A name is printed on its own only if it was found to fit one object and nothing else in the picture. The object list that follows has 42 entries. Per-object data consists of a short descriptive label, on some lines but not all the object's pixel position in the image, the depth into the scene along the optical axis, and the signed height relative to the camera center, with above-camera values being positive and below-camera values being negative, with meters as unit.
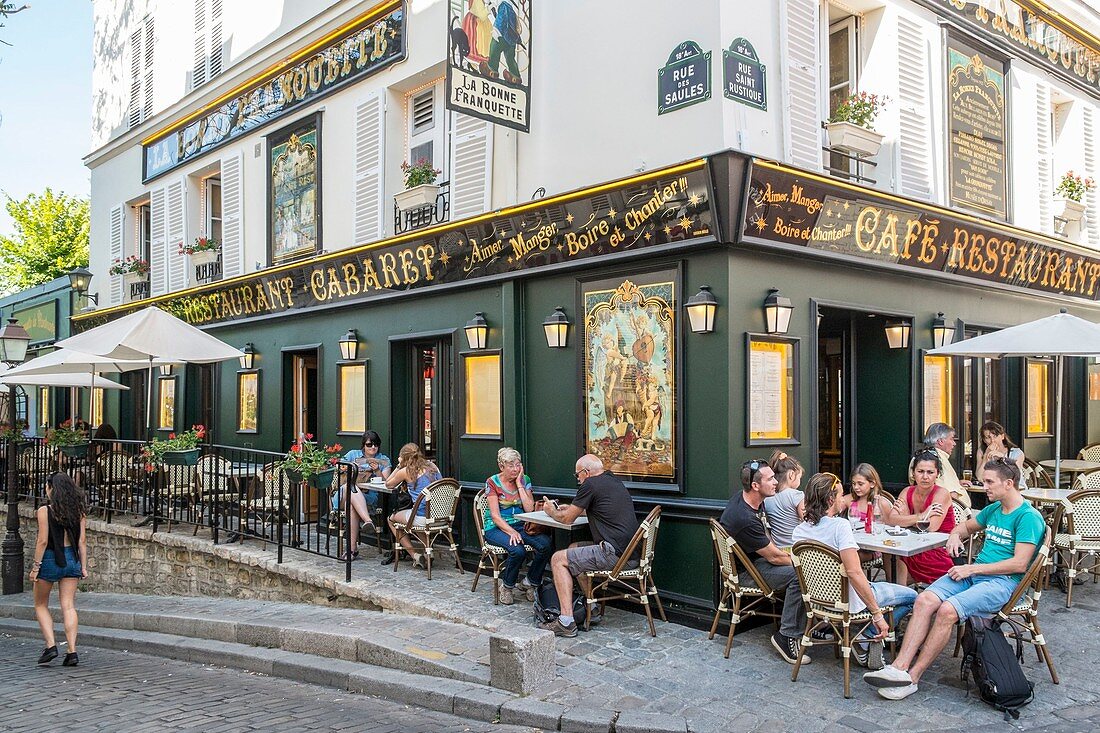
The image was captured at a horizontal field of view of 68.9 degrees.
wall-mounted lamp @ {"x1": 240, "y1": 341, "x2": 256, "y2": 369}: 12.51 +0.52
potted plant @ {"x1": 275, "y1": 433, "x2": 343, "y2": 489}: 8.09 -0.78
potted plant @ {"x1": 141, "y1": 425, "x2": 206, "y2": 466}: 9.30 -0.70
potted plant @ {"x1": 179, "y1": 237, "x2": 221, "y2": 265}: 13.60 +2.38
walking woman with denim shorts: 6.80 -1.35
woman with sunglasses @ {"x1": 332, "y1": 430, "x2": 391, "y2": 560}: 8.90 -0.97
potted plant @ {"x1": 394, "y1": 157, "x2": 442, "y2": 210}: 9.38 +2.36
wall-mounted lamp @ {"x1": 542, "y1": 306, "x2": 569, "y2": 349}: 7.70 +0.57
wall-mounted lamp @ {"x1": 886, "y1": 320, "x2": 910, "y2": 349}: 8.26 +0.53
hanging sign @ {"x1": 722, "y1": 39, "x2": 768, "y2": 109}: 6.53 +2.59
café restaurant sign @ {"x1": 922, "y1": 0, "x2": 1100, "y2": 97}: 9.10 +4.32
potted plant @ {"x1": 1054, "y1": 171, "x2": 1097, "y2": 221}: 10.40 +2.44
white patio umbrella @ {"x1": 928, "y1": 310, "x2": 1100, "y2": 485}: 7.20 +0.40
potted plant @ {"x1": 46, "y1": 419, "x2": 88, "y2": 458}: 10.66 -0.66
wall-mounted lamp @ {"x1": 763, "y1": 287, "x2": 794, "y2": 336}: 6.65 +0.62
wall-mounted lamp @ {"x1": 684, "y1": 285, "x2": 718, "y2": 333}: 6.49 +0.63
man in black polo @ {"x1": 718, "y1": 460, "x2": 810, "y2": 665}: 5.62 -1.14
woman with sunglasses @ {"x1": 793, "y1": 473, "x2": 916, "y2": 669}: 4.94 -1.10
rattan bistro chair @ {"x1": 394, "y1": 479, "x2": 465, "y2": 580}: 7.91 -1.27
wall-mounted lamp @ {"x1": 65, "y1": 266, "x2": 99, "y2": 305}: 16.77 +2.34
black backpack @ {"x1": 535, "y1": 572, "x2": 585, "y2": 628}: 6.34 -1.74
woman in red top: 5.90 -0.99
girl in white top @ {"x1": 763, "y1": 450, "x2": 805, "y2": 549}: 6.07 -0.92
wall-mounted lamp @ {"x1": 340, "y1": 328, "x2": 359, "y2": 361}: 10.43 +0.56
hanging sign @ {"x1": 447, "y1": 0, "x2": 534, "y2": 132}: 7.12 +3.05
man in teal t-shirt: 4.84 -1.25
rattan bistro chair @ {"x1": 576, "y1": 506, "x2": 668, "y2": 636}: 6.19 -1.46
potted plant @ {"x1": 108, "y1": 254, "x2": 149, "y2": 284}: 15.70 +2.40
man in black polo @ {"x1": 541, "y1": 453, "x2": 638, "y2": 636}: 6.21 -1.11
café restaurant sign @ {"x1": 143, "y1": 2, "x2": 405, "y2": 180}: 9.91 +4.35
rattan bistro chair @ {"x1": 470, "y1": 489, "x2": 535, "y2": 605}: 7.00 -1.45
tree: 26.91 +5.09
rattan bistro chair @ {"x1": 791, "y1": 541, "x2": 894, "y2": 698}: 4.96 -1.31
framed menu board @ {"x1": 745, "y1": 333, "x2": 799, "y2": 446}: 6.64 -0.04
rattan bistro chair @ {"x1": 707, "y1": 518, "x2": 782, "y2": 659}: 5.72 -1.42
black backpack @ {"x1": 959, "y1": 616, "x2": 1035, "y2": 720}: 4.60 -1.66
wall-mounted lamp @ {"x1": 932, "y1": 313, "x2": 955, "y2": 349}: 8.53 +0.57
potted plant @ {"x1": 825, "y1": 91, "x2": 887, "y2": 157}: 7.50 +2.42
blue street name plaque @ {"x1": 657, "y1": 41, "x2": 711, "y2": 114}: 6.60 +2.59
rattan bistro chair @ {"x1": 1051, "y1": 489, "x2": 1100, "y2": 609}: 6.93 -1.25
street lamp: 10.66 -2.08
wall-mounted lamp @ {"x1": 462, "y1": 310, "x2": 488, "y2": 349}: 8.52 +0.60
